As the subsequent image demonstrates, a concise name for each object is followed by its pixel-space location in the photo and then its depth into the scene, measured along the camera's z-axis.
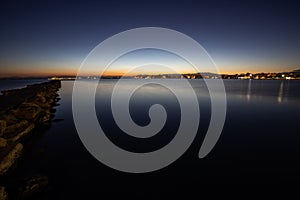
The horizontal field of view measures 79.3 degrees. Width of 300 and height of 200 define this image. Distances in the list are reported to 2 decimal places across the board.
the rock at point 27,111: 12.77
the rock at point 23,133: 9.86
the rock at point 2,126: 8.80
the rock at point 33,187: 5.73
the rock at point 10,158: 7.12
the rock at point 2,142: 7.76
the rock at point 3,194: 5.29
